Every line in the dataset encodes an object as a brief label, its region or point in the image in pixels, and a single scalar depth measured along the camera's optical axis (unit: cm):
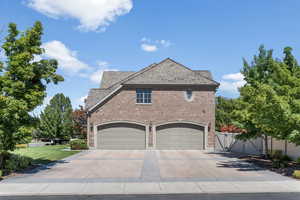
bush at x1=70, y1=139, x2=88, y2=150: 2308
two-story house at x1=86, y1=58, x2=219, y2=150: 2381
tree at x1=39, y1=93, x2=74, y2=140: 3750
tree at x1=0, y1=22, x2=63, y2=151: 1111
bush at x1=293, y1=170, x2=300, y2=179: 1058
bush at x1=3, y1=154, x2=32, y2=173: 1199
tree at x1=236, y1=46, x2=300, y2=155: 1124
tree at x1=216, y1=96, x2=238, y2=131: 3808
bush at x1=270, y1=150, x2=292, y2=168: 1367
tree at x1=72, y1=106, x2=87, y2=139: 3322
